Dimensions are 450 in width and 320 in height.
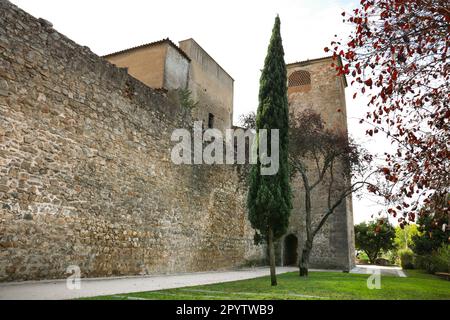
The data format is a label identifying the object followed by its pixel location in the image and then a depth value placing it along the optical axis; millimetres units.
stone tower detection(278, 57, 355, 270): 18656
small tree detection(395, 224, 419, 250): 50500
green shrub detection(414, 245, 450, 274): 15656
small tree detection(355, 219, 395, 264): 34525
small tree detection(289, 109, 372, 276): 13672
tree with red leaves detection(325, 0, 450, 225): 4082
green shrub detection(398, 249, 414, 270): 23750
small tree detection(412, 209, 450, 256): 20203
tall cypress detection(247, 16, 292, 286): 8689
